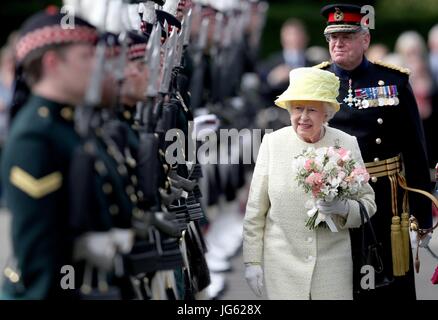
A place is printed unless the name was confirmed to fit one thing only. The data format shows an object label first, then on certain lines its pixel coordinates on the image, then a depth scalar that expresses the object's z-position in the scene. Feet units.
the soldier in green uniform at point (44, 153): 32.58
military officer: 48.39
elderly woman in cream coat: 43.50
